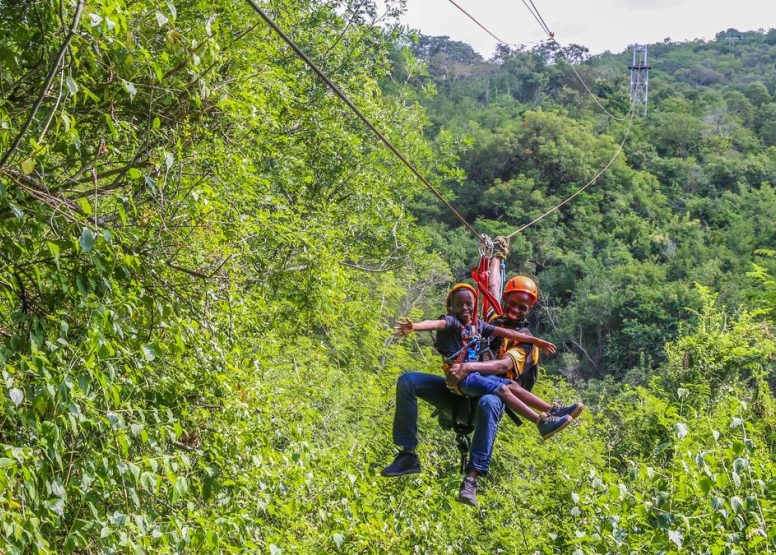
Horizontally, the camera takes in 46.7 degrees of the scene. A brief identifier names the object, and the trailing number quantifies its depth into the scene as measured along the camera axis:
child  5.63
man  5.63
